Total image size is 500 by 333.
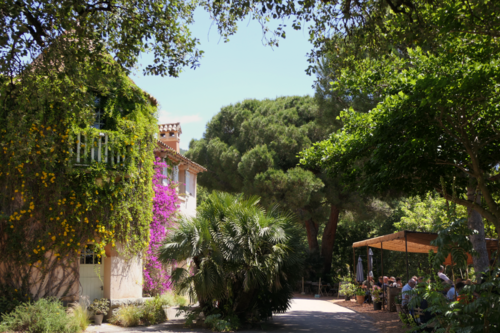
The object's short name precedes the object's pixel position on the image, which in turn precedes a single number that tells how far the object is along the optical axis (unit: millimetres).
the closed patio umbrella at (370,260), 23398
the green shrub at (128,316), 14396
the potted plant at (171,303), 16062
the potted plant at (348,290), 24128
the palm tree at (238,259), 13250
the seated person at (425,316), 10977
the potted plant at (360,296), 21562
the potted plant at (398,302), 13594
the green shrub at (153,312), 14758
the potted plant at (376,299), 18397
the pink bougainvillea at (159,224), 18109
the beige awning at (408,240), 16094
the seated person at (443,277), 12914
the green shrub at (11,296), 13452
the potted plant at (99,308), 14859
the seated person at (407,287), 13073
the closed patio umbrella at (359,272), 24891
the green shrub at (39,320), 12250
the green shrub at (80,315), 13325
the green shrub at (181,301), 17828
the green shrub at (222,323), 12805
